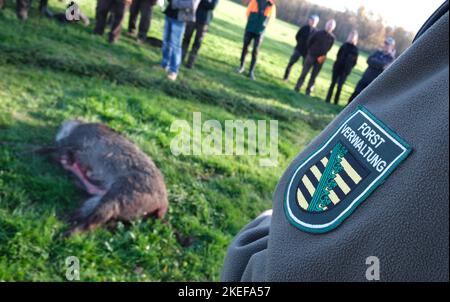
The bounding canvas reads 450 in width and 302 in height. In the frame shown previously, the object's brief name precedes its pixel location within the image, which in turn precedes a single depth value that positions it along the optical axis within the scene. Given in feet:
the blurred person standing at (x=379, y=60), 30.73
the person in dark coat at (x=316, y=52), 39.73
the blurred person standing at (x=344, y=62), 38.32
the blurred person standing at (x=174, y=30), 24.11
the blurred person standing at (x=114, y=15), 25.99
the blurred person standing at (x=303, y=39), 42.04
